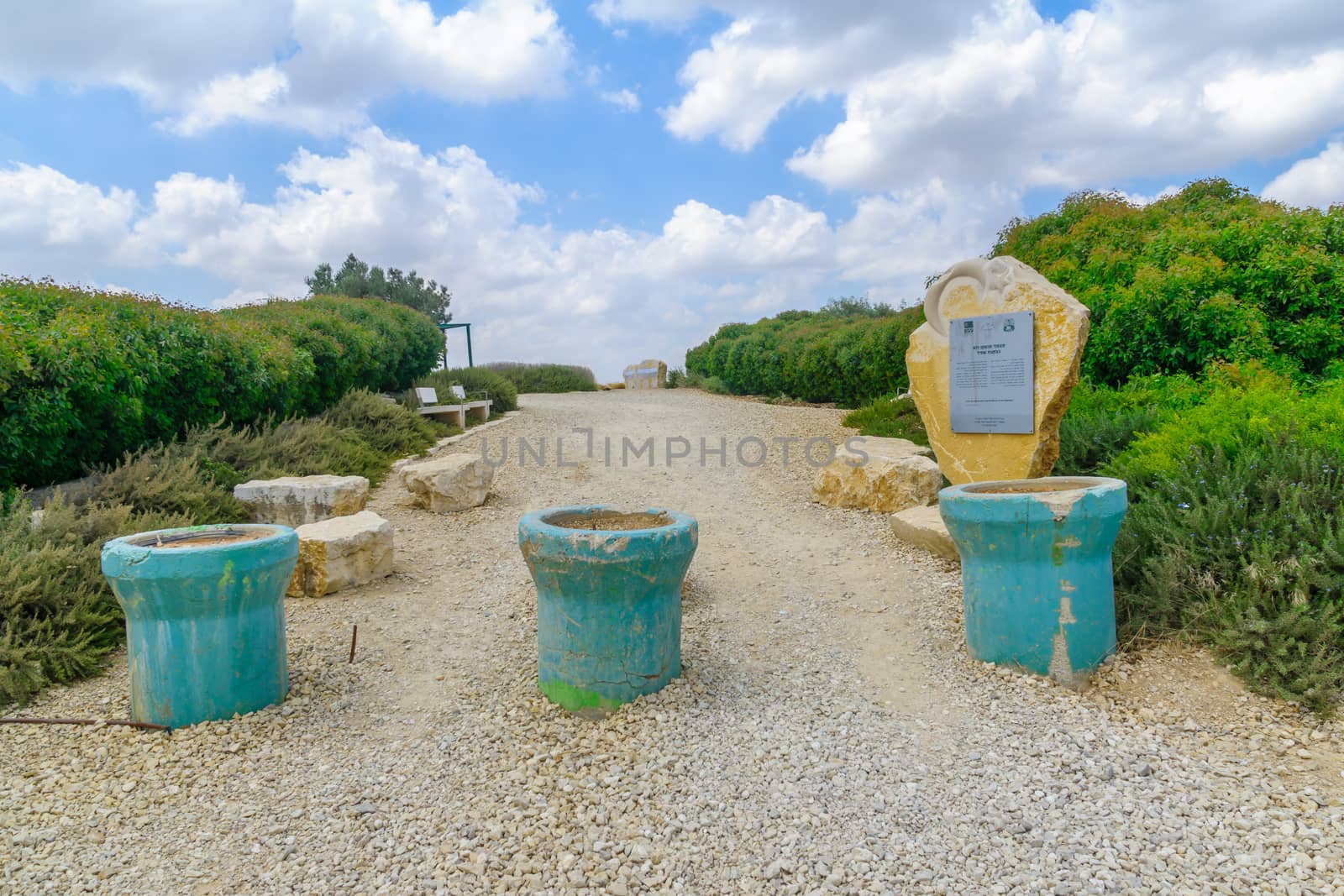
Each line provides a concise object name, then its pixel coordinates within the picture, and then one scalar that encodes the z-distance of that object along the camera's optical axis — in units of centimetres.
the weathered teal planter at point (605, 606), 356
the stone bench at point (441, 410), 1322
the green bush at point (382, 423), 1077
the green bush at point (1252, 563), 399
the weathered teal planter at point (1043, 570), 401
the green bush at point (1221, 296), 848
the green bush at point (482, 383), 1585
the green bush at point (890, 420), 1061
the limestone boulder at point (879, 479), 745
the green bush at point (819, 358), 1480
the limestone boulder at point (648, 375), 2733
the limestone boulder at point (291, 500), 717
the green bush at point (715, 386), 2199
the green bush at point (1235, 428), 528
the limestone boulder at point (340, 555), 572
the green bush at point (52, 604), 442
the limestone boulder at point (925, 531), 614
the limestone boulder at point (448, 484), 805
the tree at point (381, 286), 3272
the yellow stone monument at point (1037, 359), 638
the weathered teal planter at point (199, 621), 367
